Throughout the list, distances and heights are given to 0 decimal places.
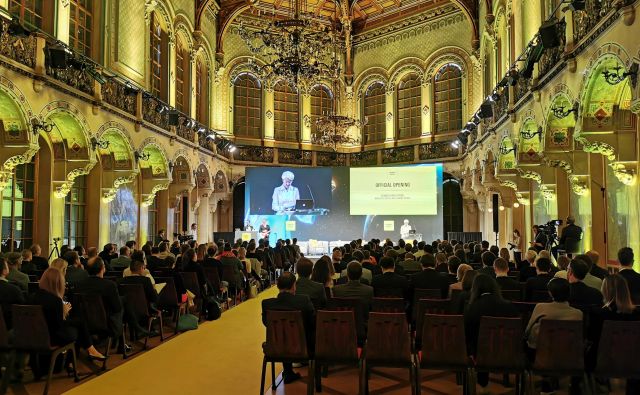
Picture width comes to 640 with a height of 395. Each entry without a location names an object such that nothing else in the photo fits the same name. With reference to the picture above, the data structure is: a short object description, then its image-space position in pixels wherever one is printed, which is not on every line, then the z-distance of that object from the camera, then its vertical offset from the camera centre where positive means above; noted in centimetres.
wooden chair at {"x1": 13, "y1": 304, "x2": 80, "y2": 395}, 512 -107
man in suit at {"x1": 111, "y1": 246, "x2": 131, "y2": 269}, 960 -74
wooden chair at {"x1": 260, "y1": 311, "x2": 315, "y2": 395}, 493 -110
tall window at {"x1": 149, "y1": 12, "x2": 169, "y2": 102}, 1681 +528
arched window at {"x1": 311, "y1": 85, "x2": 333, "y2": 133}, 2600 +580
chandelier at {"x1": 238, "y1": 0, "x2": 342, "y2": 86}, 1236 +424
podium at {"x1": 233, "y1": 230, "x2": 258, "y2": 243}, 2106 -56
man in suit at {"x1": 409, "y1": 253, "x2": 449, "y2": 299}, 738 -84
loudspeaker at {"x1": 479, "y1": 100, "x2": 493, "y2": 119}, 1622 +336
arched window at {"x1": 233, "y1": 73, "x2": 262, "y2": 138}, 2447 +525
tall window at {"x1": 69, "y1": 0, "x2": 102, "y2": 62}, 1295 +485
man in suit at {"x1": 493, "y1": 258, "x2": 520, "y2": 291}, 639 -70
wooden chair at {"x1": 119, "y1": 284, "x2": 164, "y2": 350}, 716 -104
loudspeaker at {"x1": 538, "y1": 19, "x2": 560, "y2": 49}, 974 +337
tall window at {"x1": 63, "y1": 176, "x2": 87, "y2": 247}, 1356 +17
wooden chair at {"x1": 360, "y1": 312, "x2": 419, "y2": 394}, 481 -111
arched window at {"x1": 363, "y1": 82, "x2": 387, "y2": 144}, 2558 +516
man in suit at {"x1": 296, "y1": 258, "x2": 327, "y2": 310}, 590 -74
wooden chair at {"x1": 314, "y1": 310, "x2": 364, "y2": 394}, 488 -108
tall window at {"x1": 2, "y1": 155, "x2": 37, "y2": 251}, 1157 +29
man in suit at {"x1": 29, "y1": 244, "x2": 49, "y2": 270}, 918 -67
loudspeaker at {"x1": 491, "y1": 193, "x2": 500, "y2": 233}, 1822 +37
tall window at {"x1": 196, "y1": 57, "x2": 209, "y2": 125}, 2175 +529
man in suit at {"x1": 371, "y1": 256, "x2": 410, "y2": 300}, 710 -87
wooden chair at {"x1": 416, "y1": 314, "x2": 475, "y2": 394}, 469 -110
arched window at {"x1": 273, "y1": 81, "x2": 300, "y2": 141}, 2538 +517
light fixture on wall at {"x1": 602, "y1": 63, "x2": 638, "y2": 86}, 661 +193
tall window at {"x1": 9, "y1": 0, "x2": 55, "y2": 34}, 1090 +443
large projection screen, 2161 +64
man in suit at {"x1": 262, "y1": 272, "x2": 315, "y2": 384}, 521 -83
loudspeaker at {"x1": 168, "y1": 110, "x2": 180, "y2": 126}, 1695 +328
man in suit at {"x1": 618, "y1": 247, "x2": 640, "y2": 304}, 599 -61
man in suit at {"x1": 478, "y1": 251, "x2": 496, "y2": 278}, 832 -61
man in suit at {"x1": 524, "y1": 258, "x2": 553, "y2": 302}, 656 -77
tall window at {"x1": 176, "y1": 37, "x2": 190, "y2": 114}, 1965 +527
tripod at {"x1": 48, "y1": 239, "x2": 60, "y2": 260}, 1173 -64
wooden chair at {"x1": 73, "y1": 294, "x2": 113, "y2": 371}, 611 -106
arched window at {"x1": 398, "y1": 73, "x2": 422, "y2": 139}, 2441 +519
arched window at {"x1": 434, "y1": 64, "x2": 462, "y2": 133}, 2309 +528
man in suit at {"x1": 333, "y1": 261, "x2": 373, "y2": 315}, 608 -78
